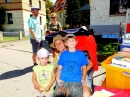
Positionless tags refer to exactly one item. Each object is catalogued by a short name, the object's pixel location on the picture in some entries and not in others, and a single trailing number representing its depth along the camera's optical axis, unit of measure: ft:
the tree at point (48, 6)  79.12
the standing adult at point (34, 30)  9.49
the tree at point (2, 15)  45.71
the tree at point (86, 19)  49.53
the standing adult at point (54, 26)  10.53
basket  3.83
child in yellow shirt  5.18
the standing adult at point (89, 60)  4.42
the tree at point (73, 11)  52.40
